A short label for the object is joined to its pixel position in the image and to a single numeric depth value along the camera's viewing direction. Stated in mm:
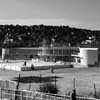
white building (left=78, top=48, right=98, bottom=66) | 66375
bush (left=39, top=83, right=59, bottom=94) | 20889
